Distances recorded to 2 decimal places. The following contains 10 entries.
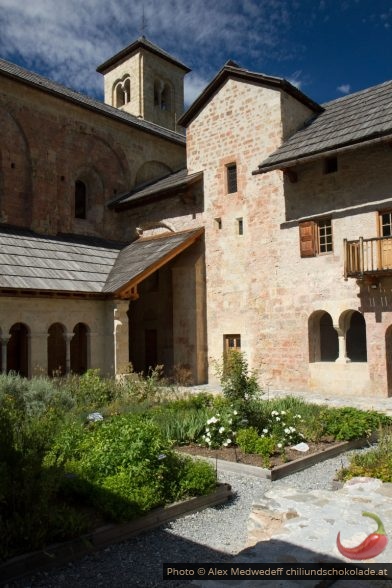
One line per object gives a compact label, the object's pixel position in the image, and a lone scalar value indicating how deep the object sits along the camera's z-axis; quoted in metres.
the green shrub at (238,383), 8.94
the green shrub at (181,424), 8.57
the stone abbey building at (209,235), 14.06
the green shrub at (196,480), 5.94
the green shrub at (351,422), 8.62
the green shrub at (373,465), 6.33
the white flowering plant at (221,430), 8.21
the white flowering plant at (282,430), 8.22
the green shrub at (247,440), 7.82
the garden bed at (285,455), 7.20
